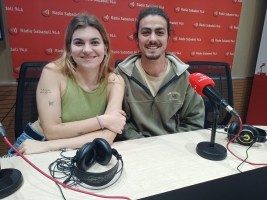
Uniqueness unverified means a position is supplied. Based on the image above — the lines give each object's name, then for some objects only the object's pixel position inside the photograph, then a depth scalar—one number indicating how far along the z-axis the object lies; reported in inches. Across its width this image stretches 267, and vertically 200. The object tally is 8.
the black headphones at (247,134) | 40.5
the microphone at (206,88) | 30.8
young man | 53.7
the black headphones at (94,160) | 27.4
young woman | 40.6
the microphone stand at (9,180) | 25.1
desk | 26.7
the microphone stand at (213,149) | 34.2
